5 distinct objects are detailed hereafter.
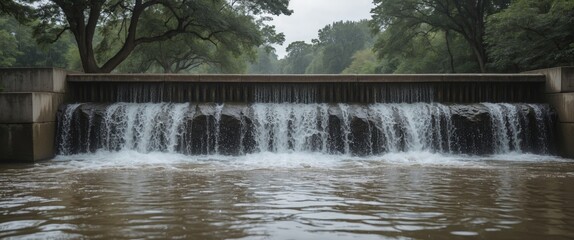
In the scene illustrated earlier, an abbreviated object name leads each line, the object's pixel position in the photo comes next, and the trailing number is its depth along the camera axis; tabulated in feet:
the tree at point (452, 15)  92.22
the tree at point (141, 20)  71.05
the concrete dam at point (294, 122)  47.83
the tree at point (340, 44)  270.26
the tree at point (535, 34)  64.39
